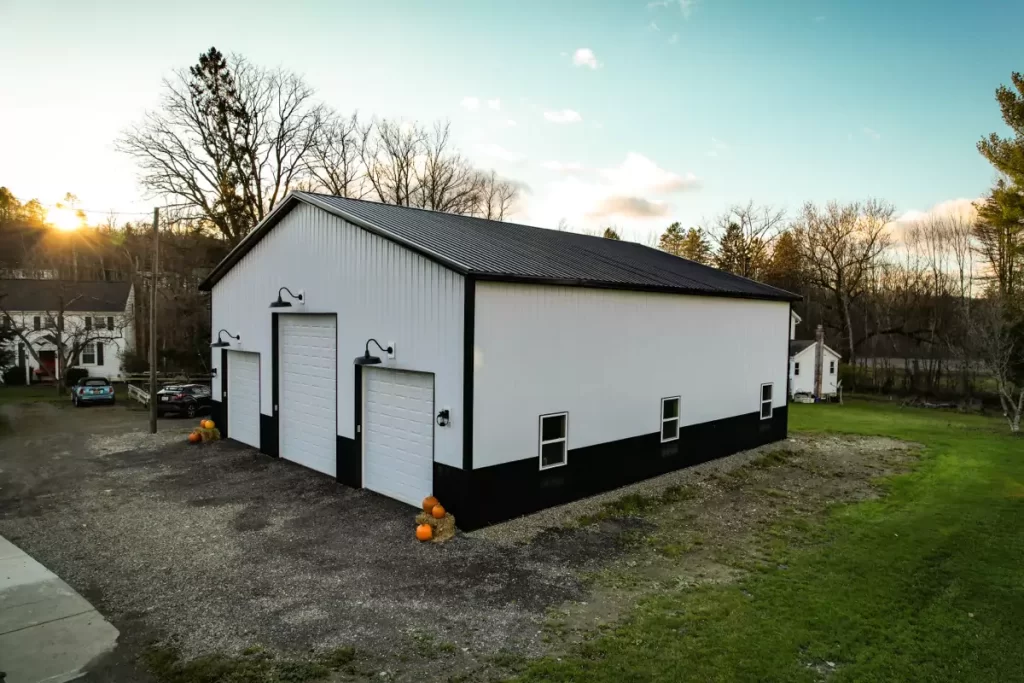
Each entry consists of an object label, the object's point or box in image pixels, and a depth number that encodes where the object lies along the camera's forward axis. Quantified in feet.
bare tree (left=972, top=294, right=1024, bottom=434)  72.43
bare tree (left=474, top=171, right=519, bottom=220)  143.54
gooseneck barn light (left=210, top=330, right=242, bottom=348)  53.78
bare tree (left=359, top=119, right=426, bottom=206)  126.31
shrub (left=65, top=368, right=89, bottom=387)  109.61
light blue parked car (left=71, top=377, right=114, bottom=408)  82.12
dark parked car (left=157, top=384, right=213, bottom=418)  70.28
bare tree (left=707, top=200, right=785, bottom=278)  147.74
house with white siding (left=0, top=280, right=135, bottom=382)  114.42
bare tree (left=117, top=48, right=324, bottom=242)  93.86
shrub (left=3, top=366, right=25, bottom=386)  111.04
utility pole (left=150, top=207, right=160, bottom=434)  57.67
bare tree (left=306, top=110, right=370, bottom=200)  112.37
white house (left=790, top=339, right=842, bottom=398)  109.91
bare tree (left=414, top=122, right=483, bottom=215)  127.65
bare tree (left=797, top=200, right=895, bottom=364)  139.54
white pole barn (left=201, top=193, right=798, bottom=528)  32.48
